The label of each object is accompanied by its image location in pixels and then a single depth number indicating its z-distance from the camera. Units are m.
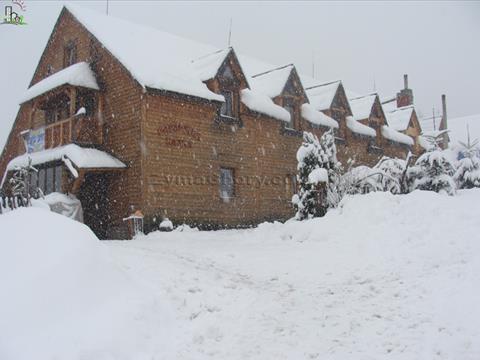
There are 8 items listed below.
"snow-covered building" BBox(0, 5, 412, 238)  17.55
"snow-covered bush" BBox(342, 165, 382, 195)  15.23
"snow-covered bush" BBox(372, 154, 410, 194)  15.71
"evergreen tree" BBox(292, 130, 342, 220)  14.55
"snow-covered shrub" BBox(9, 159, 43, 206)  12.86
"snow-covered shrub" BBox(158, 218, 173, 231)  16.79
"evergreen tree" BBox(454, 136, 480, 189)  15.72
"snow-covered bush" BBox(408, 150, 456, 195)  14.60
